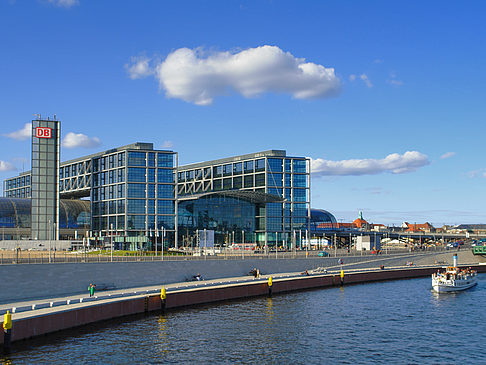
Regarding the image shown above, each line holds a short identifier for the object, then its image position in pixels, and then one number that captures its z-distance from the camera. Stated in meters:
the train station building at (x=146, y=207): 180.75
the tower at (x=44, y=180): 155.38
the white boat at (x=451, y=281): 101.75
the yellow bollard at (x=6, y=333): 50.25
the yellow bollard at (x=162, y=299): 73.19
